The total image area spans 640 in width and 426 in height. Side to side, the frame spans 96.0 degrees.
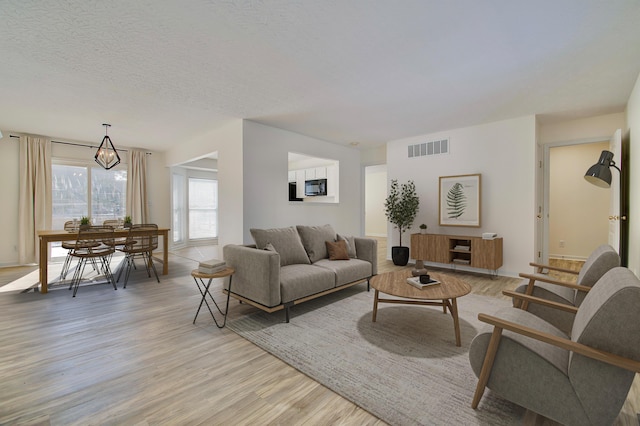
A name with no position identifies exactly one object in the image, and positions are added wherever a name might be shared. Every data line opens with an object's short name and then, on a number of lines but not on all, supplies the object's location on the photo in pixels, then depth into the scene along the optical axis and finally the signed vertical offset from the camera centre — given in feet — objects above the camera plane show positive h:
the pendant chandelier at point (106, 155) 16.17 +3.21
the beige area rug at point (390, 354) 5.51 -3.72
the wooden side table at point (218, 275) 8.99 -2.01
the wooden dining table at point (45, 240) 12.81 -1.31
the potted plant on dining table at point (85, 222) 14.16 -0.53
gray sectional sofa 9.36 -2.15
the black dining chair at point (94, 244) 13.69 -1.67
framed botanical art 16.66 +0.64
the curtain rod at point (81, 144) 19.92 +4.82
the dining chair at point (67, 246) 14.46 -1.73
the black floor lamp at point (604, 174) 9.55 +1.22
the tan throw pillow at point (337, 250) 12.93 -1.77
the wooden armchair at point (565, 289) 7.13 -2.21
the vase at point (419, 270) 9.36 -1.96
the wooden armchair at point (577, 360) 4.19 -2.46
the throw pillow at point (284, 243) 11.55 -1.31
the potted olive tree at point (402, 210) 18.42 +0.07
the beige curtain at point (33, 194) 18.48 +1.13
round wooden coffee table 7.95 -2.32
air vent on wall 17.89 +4.06
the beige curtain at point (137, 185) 22.65 +2.07
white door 11.46 +0.70
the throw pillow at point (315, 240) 12.91 -1.32
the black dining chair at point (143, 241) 15.06 -1.61
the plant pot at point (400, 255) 18.72 -2.89
